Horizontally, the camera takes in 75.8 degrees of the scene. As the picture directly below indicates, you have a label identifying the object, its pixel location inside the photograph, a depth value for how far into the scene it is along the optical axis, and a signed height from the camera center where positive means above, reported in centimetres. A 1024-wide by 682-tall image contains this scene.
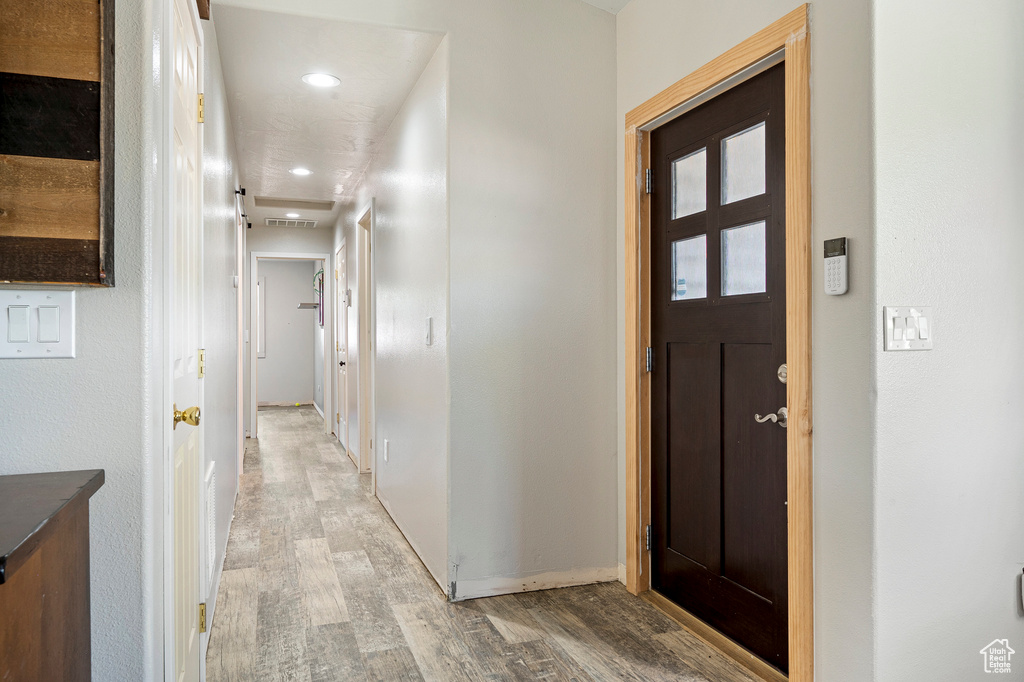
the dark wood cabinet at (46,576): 88 -36
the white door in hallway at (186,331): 160 +2
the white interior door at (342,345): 607 -8
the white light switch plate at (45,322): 117 +2
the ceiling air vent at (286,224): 713 +125
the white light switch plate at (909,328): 164 +1
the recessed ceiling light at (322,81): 313 +123
